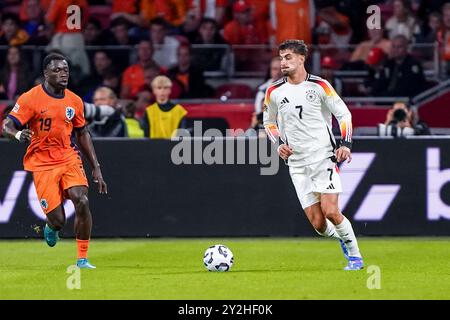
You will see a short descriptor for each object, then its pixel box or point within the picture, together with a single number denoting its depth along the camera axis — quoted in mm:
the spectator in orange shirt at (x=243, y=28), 20031
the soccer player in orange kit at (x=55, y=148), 12047
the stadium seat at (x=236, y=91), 19359
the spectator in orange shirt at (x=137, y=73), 19094
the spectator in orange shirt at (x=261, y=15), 20281
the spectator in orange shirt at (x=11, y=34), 20797
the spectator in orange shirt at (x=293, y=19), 19281
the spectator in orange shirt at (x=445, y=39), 18844
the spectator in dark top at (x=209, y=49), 19156
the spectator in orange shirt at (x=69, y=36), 19281
